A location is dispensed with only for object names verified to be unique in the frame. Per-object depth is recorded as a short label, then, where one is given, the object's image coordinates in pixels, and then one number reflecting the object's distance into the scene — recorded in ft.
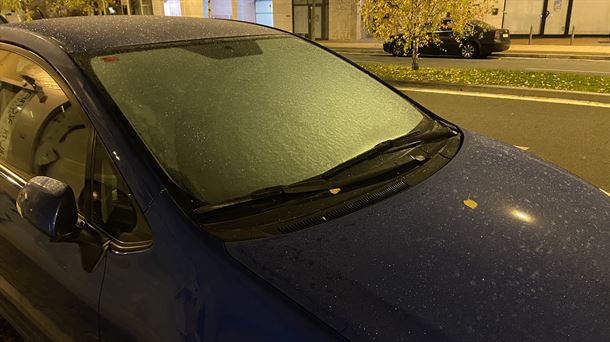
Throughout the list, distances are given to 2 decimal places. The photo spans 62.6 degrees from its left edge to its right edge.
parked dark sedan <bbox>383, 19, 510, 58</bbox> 54.90
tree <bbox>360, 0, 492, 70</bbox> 38.80
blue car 4.29
